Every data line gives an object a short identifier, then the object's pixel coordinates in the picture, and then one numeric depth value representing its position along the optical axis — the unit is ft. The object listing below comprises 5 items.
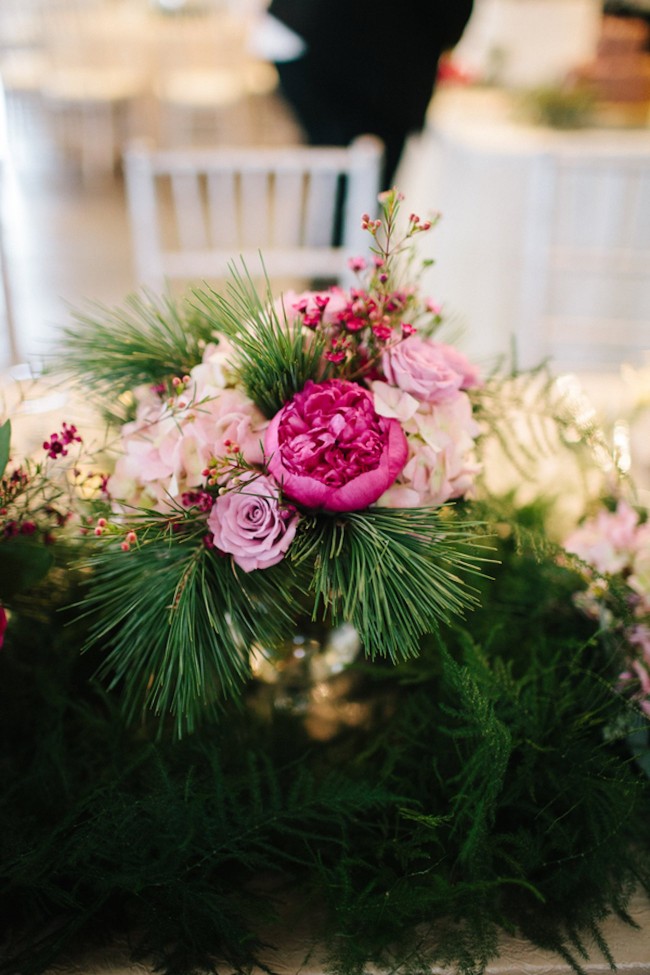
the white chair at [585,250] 5.60
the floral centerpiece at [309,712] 1.75
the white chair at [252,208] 6.58
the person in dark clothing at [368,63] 8.44
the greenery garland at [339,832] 1.73
